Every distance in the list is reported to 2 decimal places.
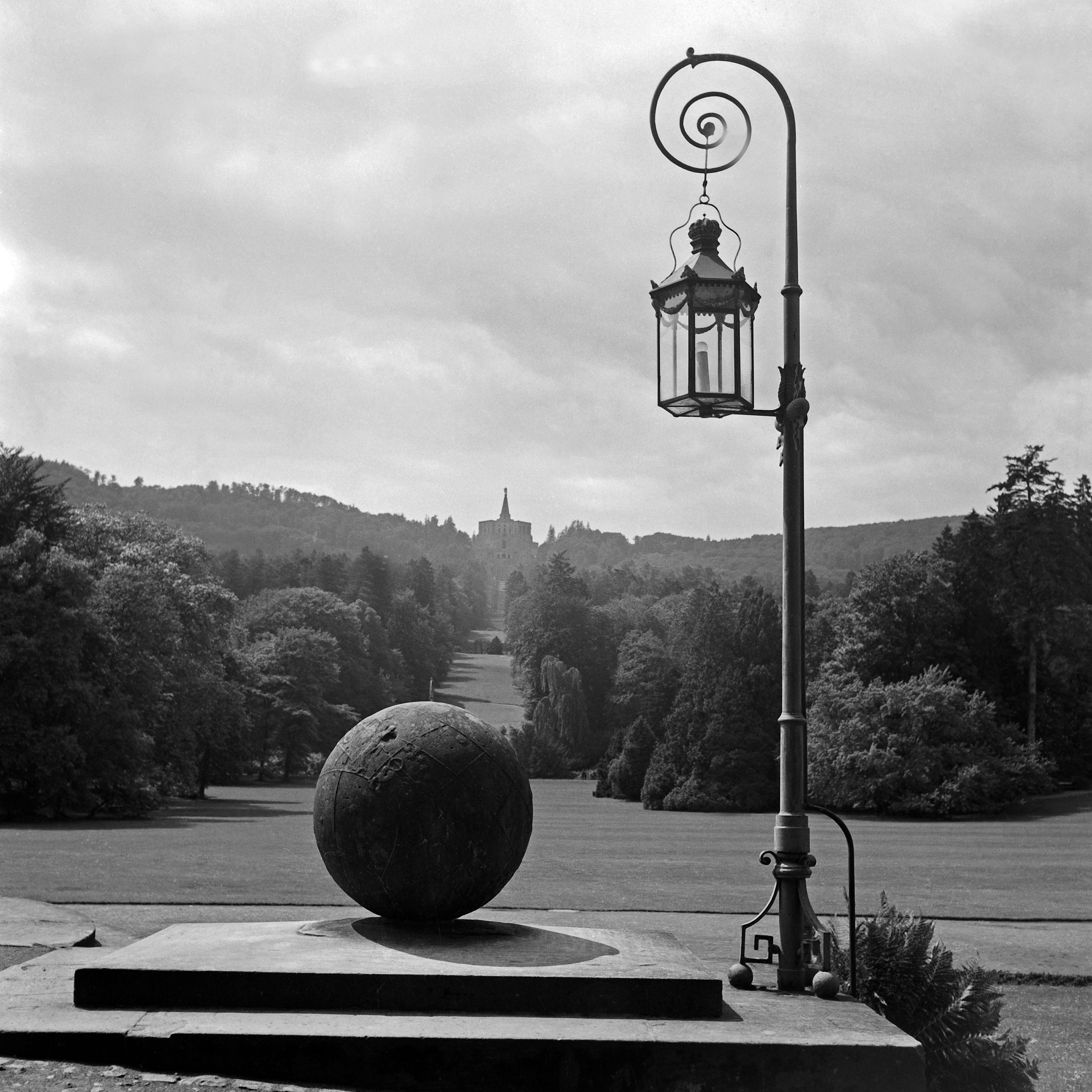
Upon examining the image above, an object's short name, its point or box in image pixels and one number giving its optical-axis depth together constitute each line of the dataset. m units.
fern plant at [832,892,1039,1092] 9.23
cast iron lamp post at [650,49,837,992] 9.92
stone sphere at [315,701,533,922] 10.16
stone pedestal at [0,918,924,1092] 8.21
